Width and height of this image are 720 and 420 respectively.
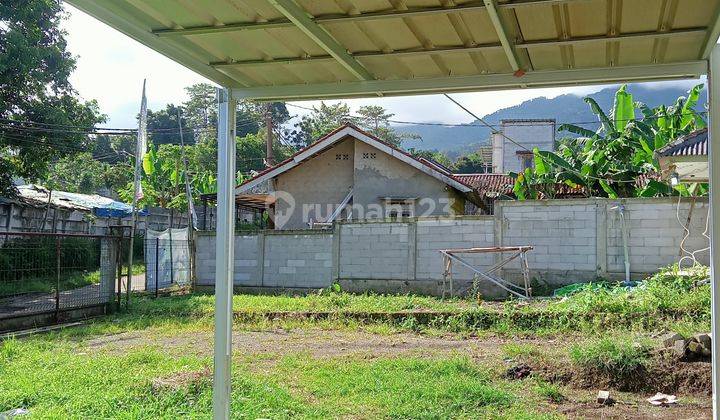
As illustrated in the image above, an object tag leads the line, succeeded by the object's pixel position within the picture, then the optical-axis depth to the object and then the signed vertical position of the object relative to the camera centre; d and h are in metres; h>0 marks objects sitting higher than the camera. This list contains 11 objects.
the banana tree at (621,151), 13.91 +1.82
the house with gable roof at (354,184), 17.11 +1.11
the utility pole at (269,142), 24.32 +3.31
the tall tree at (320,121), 40.22 +7.06
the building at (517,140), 38.12 +5.38
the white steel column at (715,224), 2.70 -0.01
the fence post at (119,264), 11.51 -0.86
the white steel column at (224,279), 3.36 -0.33
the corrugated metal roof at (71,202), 21.79 +0.73
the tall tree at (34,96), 14.98 +3.42
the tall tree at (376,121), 43.09 +7.46
